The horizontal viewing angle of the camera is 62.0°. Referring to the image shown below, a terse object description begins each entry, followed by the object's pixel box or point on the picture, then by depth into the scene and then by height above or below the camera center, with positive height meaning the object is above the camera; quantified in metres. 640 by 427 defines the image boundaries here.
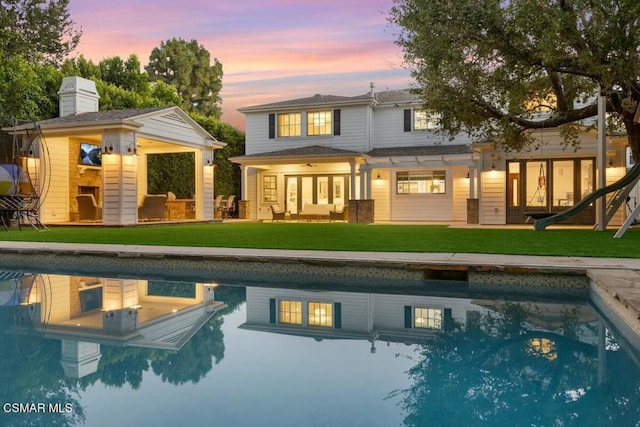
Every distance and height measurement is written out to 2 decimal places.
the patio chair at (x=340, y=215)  20.42 -0.61
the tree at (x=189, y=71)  42.22 +10.28
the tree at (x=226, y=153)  24.19 +2.19
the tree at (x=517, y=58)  9.74 +2.95
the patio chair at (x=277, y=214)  20.86 -0.57
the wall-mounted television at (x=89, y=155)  17.88 +1.54
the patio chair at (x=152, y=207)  17.45 -0.24
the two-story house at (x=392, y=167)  17.11 +1.19
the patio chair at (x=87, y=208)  16.59 -0.25
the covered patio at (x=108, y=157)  15.75 +1.40
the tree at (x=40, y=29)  23.94 +8.29
